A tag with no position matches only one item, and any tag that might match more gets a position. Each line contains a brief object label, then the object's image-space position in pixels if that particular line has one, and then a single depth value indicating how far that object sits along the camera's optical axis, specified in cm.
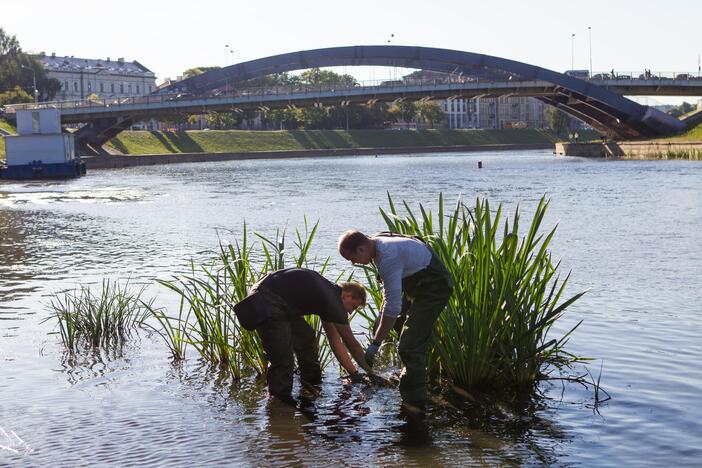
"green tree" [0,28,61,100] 15175
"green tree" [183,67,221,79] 19509
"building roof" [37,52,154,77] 19362
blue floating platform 6831
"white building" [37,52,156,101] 19338
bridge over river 9881
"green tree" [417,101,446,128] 17660
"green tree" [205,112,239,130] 15070
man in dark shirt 821
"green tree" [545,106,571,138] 16575
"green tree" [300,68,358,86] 19551
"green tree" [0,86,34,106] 12681
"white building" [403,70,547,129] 10666
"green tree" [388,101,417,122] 17362
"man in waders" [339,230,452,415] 754
